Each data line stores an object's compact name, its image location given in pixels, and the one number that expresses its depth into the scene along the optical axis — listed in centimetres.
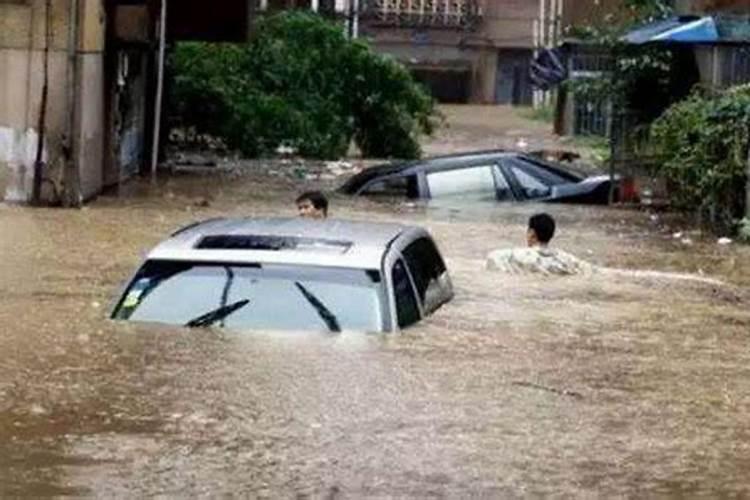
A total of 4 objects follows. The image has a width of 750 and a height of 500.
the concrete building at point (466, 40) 6041
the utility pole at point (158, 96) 2606
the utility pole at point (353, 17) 5280
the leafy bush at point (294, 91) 3134
